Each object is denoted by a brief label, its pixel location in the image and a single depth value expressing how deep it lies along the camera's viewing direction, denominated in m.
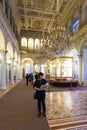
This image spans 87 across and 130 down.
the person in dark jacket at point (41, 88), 2.86
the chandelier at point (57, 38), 6.06
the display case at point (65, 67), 9.30
